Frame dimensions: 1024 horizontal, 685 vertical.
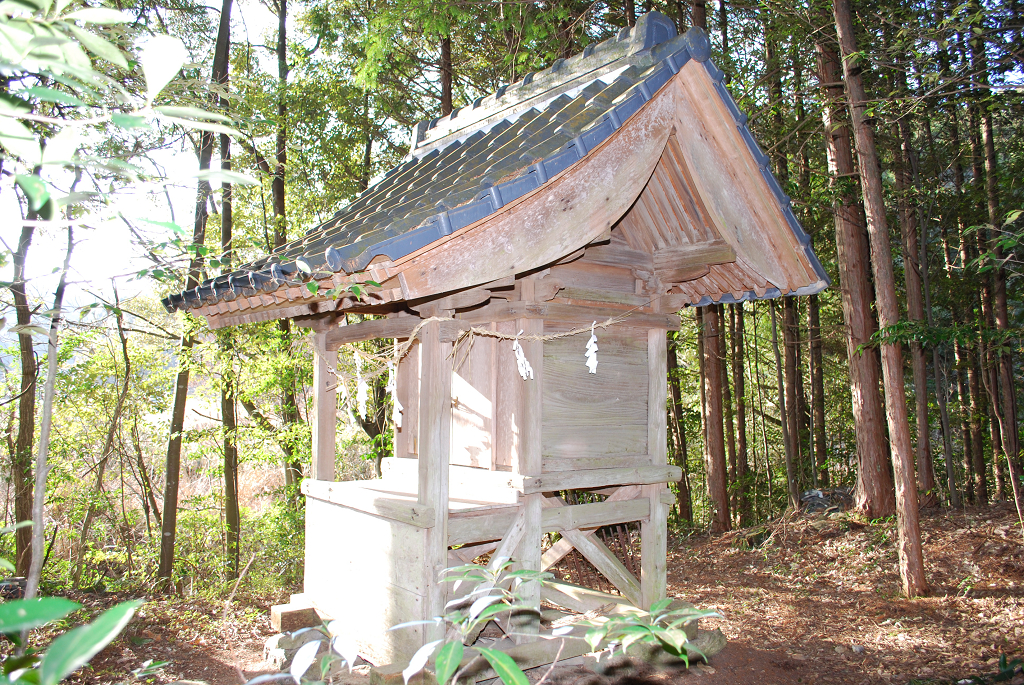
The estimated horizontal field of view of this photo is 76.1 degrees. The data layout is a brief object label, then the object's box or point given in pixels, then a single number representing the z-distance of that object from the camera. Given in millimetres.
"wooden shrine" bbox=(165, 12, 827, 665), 3439
